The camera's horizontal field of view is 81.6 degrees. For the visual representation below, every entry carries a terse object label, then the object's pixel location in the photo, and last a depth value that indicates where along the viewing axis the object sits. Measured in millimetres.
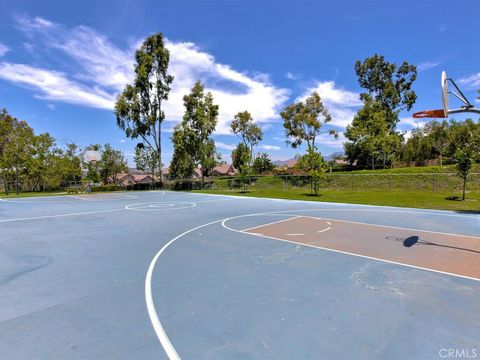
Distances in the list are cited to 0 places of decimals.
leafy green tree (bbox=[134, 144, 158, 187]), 53094
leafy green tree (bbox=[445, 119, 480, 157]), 38656
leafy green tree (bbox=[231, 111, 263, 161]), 41438
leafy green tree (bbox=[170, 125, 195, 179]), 32344
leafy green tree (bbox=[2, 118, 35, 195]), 31922
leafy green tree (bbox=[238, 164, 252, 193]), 28672
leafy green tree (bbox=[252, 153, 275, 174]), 42312
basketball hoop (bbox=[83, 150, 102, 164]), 40531
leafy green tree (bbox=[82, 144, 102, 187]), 47919
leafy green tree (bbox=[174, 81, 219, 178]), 32250
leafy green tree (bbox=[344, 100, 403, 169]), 31781
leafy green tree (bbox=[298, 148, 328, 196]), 23436
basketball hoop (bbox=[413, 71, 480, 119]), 6288
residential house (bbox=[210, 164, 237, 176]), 73562
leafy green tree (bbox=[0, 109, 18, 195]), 32062
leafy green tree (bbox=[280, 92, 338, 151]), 34531
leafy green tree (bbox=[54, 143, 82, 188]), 37647
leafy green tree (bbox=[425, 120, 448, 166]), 39594
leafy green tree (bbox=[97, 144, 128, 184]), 50094
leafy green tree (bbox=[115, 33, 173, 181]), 32969
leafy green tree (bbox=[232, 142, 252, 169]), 48650
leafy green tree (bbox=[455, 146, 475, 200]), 16875
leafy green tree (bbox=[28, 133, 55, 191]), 34250
